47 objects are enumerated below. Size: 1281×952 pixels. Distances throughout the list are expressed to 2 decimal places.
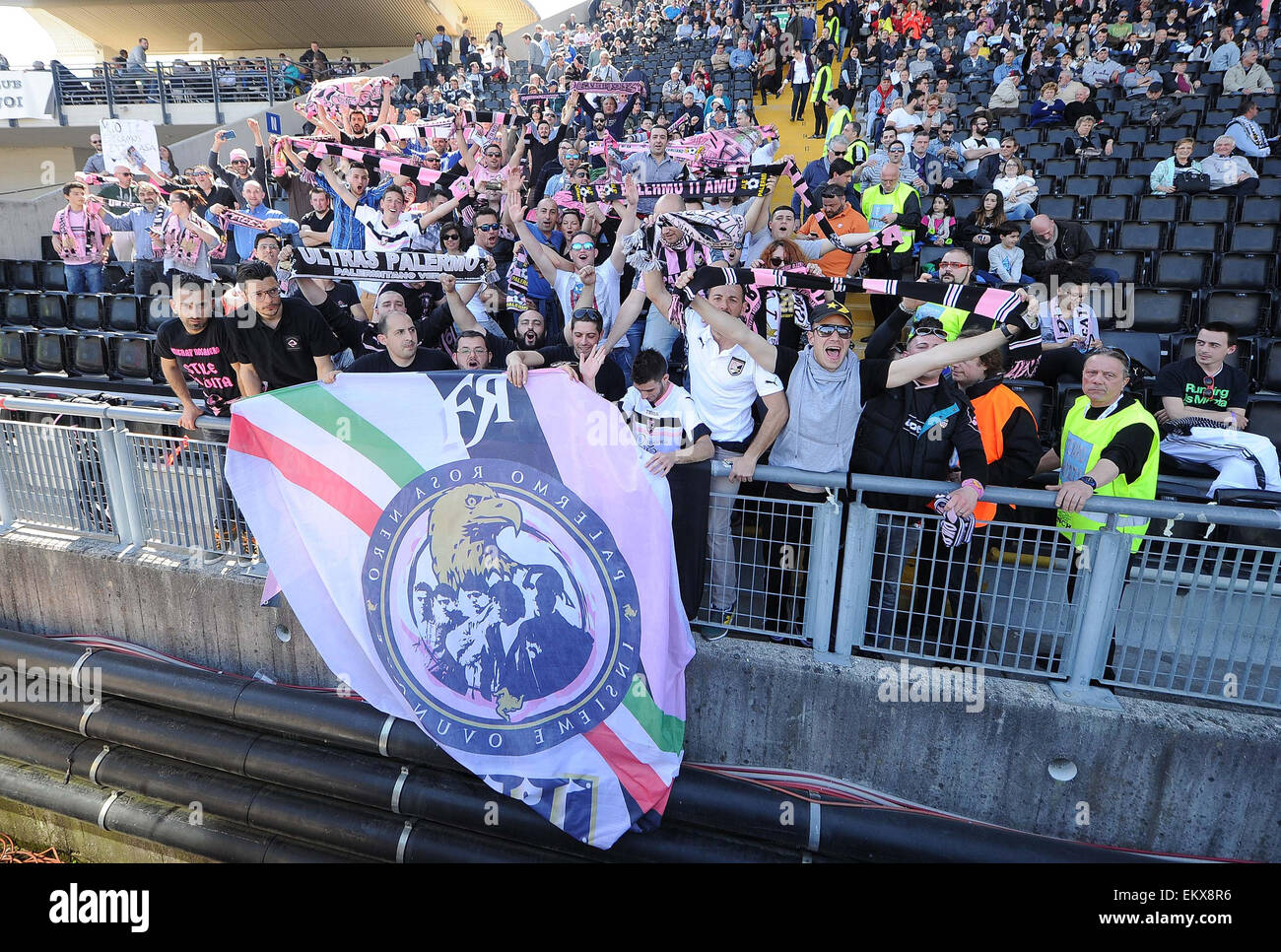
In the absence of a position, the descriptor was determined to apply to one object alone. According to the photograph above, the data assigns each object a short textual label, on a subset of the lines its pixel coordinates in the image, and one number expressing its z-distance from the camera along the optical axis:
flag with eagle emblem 3.67
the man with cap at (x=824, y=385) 3.79
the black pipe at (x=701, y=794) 3.57
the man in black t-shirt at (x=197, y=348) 4.57
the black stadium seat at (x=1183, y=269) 7.69
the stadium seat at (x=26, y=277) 10.17
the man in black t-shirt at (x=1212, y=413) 4.44
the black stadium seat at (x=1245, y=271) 7.52
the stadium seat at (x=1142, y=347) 6.47
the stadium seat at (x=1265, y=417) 5.25
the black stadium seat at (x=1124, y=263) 7.73
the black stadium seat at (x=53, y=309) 8.82
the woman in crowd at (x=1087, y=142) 10.52
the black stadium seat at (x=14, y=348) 8.05
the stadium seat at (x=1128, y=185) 9.52
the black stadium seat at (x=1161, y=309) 7.02
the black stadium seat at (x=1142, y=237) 8.34
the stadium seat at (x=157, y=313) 8.13
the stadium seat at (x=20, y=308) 9.13
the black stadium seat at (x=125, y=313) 8.35
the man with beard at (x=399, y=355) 4.50
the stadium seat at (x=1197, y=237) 8.23
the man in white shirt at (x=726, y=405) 3.90
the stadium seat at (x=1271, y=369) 6.13
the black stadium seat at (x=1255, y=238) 8.01
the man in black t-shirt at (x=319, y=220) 7.96
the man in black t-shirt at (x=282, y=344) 4.64
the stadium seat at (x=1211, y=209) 8.78
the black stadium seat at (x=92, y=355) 7.66
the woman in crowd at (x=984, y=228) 7.57
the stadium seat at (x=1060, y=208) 8.92
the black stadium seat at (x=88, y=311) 8.60
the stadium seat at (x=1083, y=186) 9.71
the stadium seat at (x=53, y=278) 10.09
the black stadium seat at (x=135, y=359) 7.42
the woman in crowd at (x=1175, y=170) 9.23
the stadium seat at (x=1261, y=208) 8.67
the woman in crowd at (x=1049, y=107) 11.66
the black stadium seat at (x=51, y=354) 7.86
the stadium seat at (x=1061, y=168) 10.25
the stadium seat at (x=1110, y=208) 9.01
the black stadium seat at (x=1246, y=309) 6.87
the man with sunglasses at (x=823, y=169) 9.75
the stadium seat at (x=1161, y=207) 8.95
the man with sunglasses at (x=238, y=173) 10.31
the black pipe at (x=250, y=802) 4.15
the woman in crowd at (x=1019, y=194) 8.36
